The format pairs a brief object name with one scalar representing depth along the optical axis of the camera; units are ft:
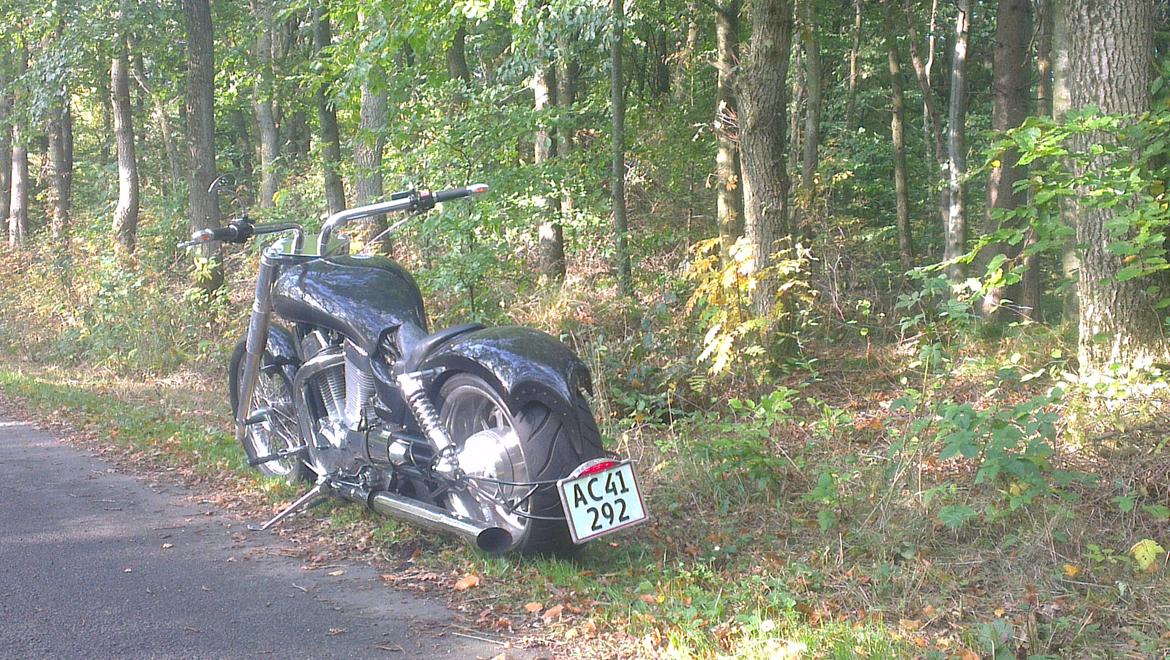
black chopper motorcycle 15.34
